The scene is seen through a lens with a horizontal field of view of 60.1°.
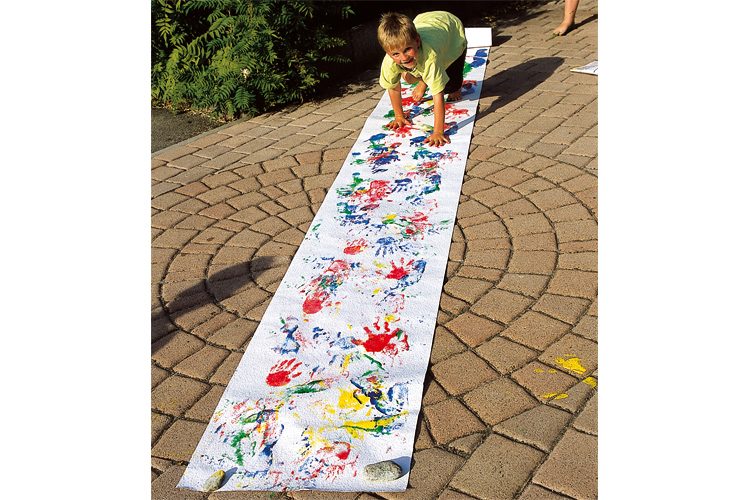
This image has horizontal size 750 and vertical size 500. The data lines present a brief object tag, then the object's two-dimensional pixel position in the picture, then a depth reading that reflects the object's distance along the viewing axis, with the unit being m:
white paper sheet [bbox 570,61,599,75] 5.47
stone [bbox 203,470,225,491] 2.12
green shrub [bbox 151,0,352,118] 5.20
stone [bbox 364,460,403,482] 2.07
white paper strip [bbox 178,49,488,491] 2.19
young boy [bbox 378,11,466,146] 4.07
